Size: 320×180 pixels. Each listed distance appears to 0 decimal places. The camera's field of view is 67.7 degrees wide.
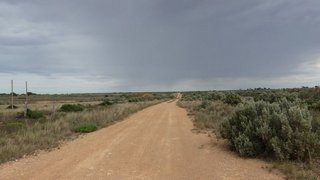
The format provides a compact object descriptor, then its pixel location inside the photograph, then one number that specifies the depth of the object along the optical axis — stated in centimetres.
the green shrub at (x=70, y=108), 2487
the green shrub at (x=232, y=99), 2215
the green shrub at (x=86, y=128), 1174
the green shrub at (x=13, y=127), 1201
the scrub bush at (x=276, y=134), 611
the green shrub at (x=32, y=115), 1916
